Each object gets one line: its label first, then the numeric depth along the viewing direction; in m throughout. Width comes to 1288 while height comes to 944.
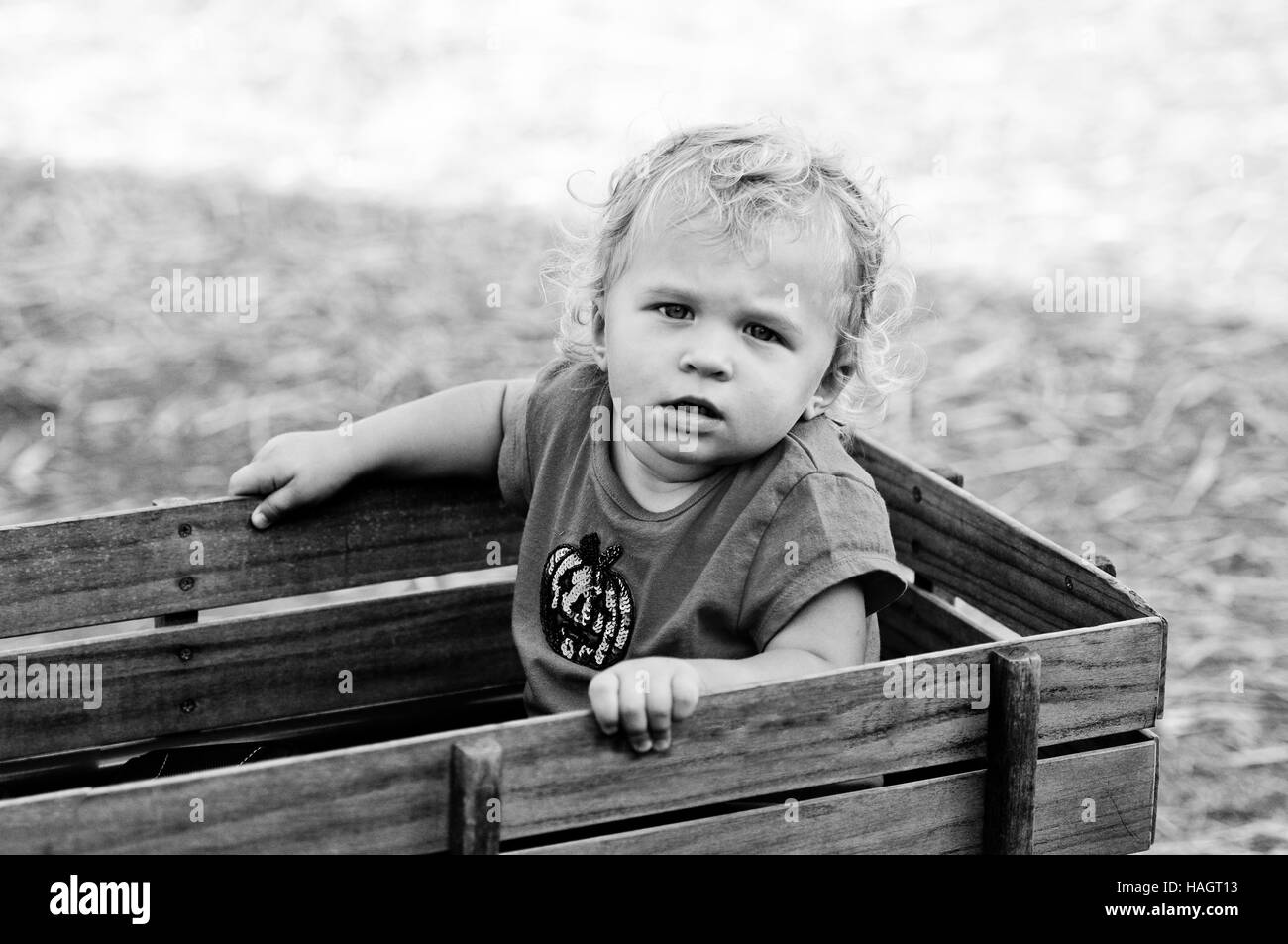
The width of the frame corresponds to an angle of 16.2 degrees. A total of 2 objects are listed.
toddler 2.35
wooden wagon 2.18
